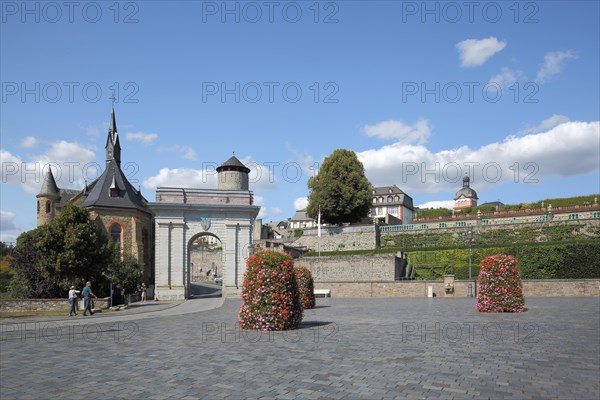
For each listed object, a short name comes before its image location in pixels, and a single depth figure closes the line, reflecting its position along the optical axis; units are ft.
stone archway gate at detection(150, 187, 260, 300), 126.52
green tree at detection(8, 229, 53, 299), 104.94
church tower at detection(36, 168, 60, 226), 206.69
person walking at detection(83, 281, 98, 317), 74.43
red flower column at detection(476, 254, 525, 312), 63.87
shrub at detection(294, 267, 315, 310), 80.59
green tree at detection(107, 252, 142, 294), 117.08
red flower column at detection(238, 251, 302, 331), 46.91
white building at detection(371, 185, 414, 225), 333.21
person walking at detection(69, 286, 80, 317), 74.38
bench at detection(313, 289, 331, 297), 118.73
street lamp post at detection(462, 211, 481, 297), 105.60
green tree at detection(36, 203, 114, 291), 104.58
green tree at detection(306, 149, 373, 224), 198.49
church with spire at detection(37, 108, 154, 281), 166.20
